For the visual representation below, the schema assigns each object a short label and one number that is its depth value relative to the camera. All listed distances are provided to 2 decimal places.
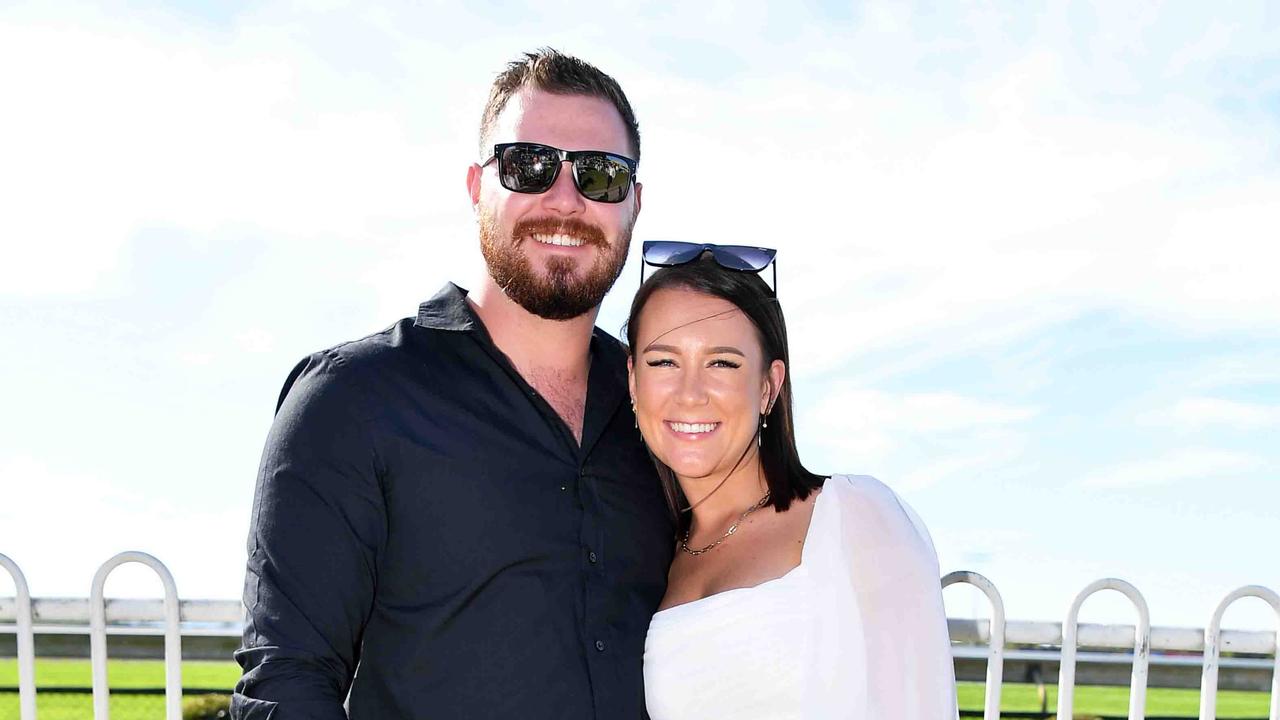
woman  2.46
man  2.36
